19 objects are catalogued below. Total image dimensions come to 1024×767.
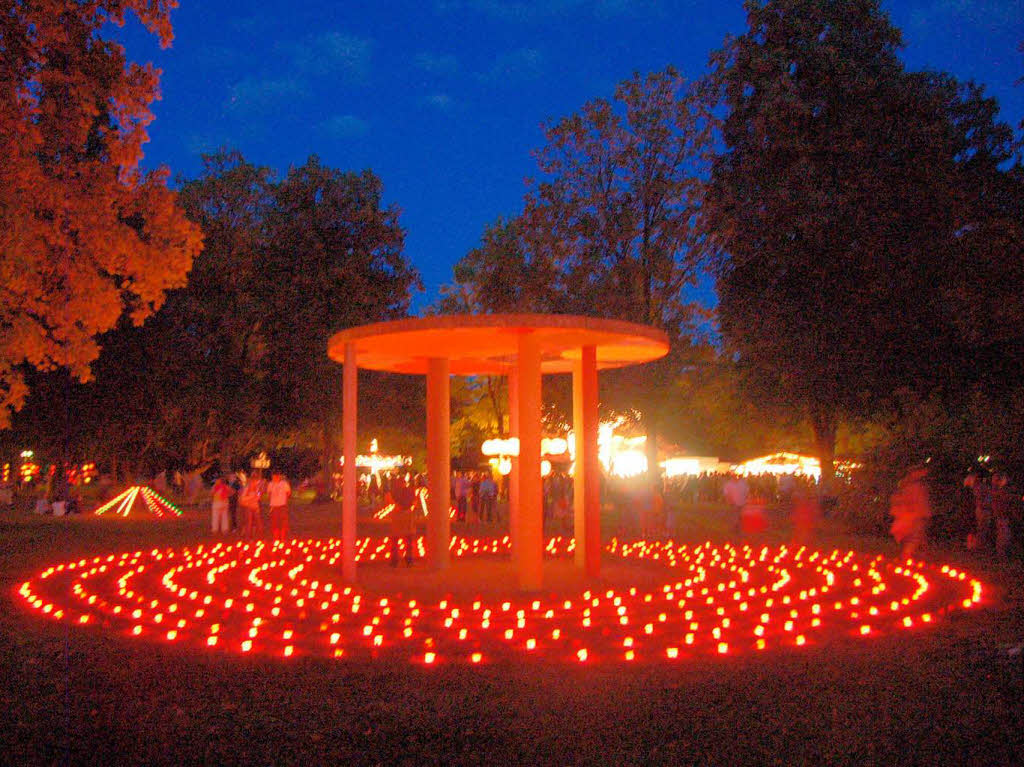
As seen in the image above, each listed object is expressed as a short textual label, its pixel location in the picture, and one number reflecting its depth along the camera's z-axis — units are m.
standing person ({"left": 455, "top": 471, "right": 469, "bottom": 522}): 30.45
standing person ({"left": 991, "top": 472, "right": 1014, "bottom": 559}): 17.52
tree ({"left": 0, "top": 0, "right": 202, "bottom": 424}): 14.79
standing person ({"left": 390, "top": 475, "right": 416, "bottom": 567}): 16.45
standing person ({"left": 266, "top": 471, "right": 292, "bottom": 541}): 21.36
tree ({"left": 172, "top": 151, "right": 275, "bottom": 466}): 35.28
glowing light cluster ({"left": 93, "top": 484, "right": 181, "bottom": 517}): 35.22
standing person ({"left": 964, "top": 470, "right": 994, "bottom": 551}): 19.05
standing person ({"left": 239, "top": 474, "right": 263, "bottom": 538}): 23.20
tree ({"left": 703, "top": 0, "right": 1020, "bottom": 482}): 23.11
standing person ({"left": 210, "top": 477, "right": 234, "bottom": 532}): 24.94
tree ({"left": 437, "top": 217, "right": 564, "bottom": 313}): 32.62
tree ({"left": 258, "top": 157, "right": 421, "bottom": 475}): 37.53
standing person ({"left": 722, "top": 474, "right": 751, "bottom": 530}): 21.69
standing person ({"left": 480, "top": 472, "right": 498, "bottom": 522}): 30.60
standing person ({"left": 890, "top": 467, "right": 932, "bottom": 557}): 15.60
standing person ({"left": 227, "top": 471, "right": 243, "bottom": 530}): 25.96
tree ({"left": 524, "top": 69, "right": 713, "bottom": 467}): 29.67
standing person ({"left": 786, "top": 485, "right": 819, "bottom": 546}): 19.89
